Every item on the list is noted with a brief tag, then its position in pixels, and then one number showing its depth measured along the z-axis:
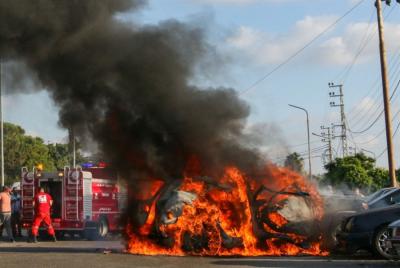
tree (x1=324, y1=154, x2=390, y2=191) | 39.84
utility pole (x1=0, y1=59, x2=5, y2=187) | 31.19
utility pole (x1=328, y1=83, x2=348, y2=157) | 64.69
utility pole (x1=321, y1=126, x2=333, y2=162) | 71.13
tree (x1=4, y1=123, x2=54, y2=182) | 59.81
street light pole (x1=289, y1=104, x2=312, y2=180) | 42.03
